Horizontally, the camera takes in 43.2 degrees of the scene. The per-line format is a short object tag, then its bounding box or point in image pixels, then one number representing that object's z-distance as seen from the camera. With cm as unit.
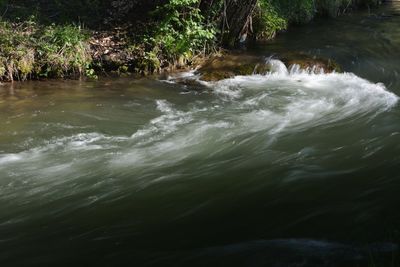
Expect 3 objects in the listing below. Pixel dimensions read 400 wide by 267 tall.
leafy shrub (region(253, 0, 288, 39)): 1519
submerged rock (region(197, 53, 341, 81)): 1168
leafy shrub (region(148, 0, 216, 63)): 1207
